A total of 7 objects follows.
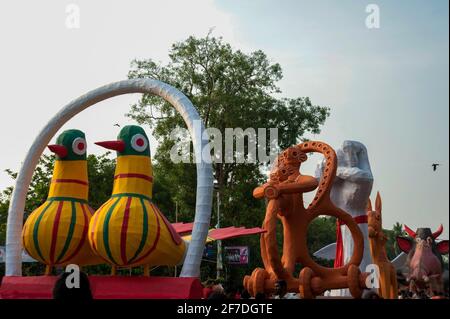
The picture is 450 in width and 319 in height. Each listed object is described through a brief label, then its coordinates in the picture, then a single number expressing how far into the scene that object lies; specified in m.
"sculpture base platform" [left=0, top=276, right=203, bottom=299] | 10.04
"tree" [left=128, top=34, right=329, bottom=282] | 22.47
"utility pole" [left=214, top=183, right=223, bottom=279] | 22.17
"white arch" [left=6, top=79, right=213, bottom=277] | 10.61
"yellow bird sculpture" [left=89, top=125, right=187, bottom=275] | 9.96
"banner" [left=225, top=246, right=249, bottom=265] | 23.27
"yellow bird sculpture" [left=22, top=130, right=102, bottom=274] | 10.79
